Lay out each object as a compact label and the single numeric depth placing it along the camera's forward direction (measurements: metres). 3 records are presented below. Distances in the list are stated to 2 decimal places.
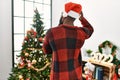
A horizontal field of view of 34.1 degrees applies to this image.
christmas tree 2.86
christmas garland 2.74
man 1.79
